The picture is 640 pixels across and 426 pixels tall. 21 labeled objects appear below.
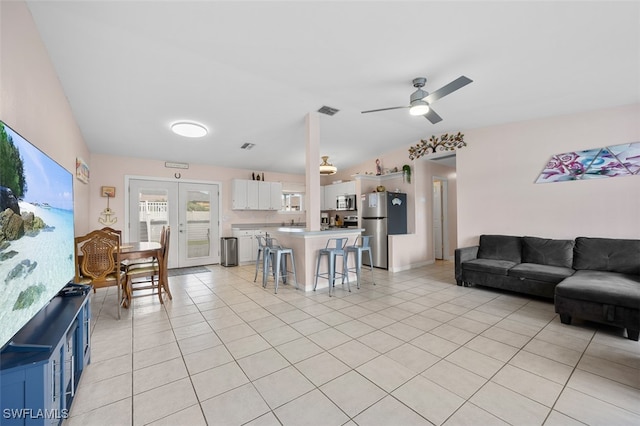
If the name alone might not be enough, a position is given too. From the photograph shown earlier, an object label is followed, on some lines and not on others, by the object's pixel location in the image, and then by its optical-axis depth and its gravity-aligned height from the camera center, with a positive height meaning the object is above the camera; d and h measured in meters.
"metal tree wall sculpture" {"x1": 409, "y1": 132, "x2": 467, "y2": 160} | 4.89 +1.44
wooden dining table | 3.23 -0.44
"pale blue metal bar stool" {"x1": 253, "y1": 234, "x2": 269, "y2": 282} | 4.22 -0.51
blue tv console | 1.07 -0.68
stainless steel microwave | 6.59 +0.39
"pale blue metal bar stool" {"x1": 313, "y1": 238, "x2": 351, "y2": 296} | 3.92 -0.64
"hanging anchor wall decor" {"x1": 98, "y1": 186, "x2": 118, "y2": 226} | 5.09 +0.18
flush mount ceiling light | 4.23 +1.55
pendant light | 5.38 +1.03
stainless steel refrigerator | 5.63 -0.06
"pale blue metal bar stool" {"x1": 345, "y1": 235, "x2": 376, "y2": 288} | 4.15 -0.54
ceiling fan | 2.92 +1.37
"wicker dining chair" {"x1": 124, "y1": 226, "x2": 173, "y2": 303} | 3.40 -0.67
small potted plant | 5.80 +1.00
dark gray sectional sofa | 2.51 -0.76
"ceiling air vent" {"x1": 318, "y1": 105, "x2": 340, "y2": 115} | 4.07 +1.74
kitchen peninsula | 4.04 -0.48
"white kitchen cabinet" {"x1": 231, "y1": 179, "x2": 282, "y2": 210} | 6.45 +0.63
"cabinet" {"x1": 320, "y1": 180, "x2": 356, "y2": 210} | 6.83 +0.72
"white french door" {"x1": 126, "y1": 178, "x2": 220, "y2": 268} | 5.49 +0.08
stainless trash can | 6.13 -0.78
